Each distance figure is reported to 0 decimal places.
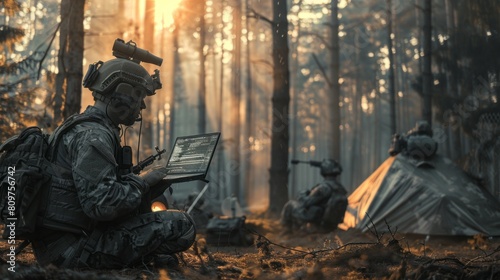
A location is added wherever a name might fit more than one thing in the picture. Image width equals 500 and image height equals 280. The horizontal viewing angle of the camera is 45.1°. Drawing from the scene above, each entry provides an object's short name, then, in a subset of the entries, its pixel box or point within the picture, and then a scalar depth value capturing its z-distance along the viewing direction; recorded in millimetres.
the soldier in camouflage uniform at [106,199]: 4867
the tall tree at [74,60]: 9742
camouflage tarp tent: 10867
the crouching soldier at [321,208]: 12469
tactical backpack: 4820
